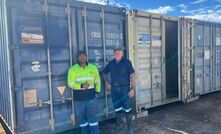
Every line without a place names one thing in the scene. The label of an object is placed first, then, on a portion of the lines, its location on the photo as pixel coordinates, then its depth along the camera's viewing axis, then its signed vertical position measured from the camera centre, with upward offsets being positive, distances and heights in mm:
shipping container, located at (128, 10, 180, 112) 4879 +206
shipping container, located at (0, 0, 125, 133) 3262 +222
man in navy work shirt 4003 -515
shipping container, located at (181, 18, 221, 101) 6020 +135
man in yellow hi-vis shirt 3516 -633
